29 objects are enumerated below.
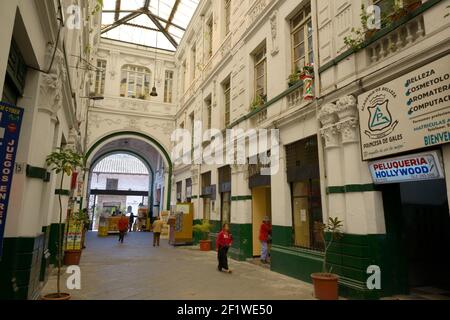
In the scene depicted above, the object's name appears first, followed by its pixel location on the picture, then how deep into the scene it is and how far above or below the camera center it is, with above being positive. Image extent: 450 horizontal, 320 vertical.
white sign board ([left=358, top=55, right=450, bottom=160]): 4.58 +1.72
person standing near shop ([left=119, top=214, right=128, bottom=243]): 16.52 -0.38
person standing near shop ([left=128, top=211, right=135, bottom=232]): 26.00 -0.22
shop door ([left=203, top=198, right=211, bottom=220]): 14.49 +0.50
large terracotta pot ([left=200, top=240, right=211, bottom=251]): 13.23 -1.04
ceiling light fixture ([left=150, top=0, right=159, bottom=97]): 21.61 +9.81
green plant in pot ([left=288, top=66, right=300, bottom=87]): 8.25 +3.66
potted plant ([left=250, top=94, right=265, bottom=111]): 10.19 +3.72
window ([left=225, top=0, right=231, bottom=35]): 13.98 +8.92
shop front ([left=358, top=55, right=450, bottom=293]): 4.68 +0.90
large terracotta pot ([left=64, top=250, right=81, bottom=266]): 9.20 -1.12
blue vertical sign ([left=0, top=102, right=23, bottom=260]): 3.35 +0.78
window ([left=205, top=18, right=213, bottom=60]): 16.01 +9.16
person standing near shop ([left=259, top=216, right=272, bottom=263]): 9.55 -0.48
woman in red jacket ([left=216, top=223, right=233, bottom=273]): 8.70 -0.77
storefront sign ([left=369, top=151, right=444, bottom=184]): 4.75 +0.84
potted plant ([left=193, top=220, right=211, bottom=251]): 13.24 -0.46
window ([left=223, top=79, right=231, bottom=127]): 13.44 +5.12
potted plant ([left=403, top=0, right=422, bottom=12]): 5.12 +3.47
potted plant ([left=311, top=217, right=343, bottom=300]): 5.72 -1.04
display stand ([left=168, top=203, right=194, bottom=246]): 15.25 -0.28
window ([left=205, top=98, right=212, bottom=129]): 15.64 +5.23
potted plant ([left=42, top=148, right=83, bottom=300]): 5.85 +1.08
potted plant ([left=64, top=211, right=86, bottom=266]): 9.21 -0.56
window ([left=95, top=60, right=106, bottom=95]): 20.69 +8.75
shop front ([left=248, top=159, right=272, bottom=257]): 10.41 +0.49
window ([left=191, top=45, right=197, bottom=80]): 18.41 +9.24
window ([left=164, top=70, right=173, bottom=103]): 22.44 +9.14
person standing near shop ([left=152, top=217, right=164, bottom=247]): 15.21 -0.52
